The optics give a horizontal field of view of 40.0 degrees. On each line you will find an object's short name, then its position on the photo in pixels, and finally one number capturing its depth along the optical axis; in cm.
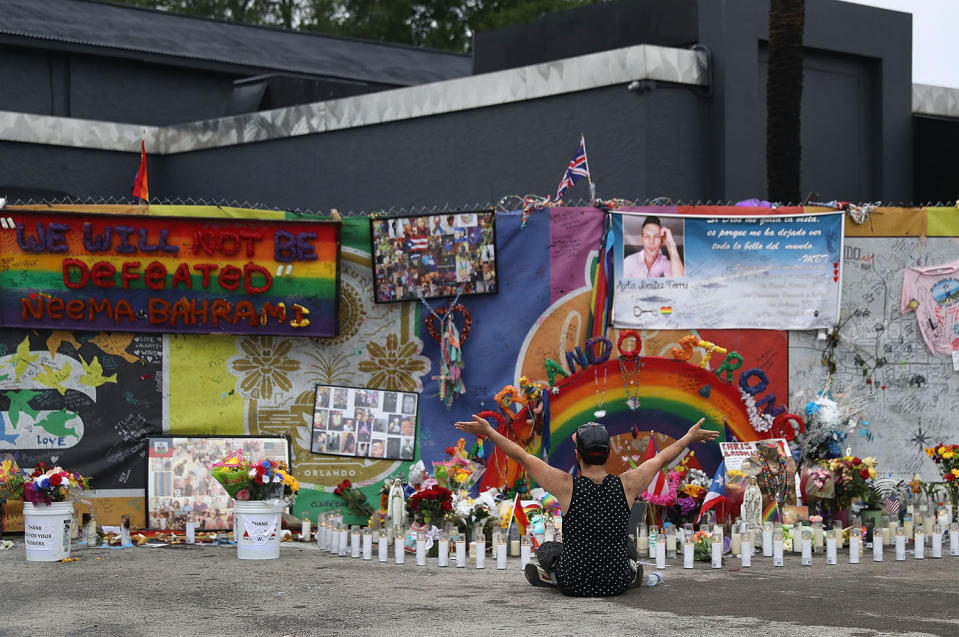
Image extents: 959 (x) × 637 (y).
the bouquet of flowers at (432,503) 1101
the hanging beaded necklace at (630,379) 1220
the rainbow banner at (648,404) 1216
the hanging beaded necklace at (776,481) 1152
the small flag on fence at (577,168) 1275
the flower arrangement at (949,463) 1189
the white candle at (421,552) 1059
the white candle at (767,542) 1091
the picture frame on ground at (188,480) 1211
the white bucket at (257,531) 1085
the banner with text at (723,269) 1229
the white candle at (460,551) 1046
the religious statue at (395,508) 1148
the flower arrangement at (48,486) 1080
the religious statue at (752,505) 1133
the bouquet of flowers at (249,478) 1090
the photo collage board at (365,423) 1236
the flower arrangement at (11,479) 1138
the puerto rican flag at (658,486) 1170
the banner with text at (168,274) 1209
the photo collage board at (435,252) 1234
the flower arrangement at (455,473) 1154
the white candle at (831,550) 1059
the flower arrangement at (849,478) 1159
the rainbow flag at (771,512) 1152
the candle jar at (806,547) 1041
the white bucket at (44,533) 1071
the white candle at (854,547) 1072
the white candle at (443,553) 1053
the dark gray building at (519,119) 1686
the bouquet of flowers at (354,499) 1217
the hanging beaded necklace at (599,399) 1218
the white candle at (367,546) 1088
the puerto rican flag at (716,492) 1150
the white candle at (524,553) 1054
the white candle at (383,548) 1080
